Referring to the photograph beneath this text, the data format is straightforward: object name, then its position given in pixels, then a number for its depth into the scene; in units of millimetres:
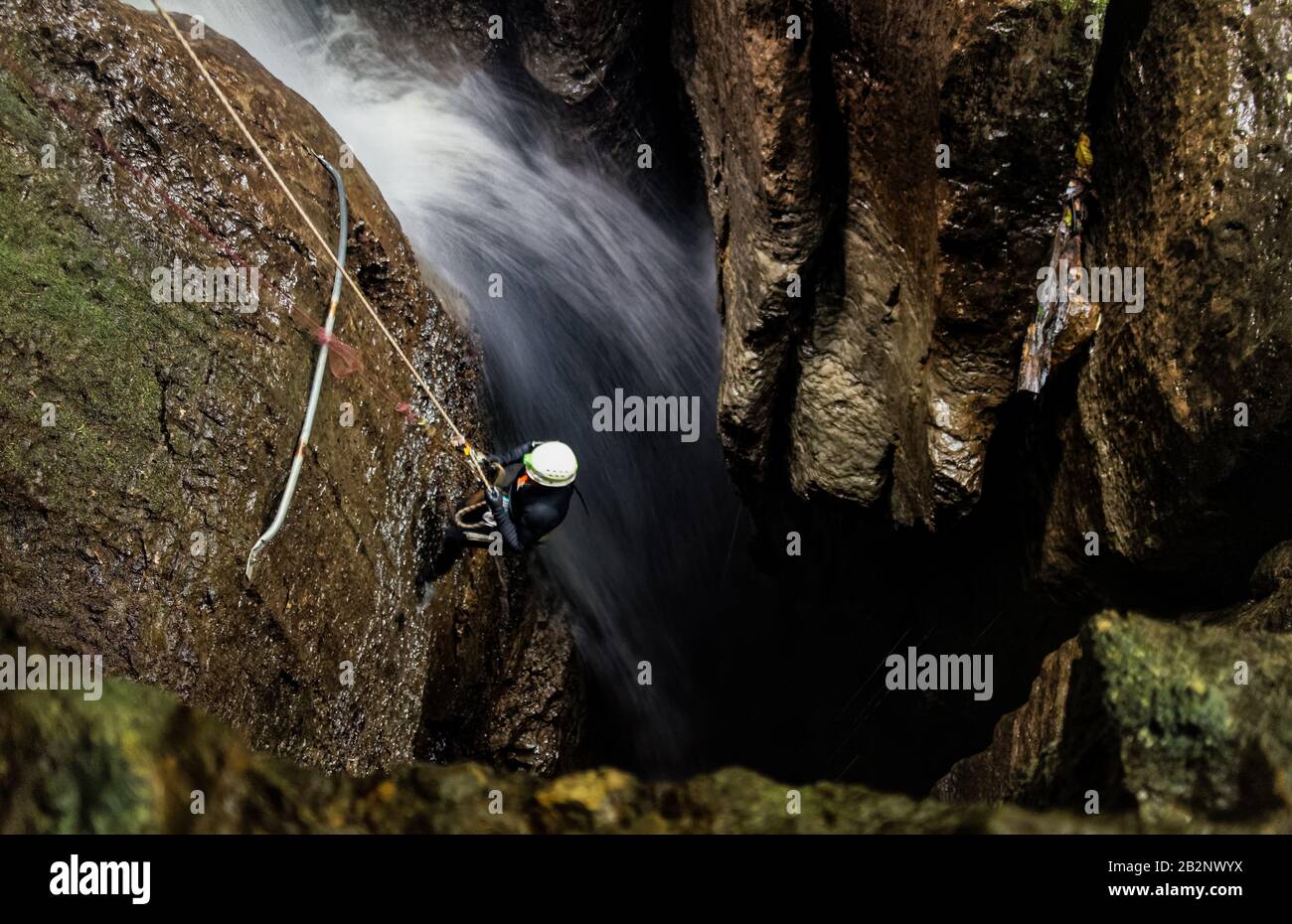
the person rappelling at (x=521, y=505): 6152
